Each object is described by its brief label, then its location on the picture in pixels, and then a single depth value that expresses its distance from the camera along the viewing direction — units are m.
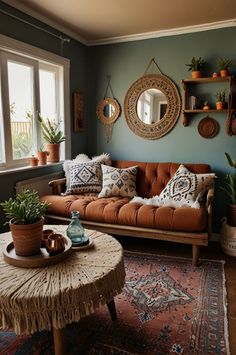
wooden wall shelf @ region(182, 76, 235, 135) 3.00
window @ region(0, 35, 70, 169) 2.65
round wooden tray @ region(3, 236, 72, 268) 1.40
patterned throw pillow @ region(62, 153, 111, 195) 3.20
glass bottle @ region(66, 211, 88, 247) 1.69
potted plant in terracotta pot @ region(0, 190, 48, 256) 1.42
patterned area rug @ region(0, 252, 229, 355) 1.59
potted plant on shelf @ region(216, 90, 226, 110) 3.04
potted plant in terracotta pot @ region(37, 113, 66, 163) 3.18
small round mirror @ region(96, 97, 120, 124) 3.68
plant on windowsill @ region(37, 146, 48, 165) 3.07
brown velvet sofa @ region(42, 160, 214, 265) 2.46
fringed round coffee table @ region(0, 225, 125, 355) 1.19
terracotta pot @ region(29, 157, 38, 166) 2.98
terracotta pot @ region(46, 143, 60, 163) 3.20
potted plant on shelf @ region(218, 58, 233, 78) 2.95
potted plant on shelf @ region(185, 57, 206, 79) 3.08
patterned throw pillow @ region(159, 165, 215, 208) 2.74
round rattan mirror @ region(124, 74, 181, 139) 3.35
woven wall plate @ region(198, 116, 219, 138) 3.18
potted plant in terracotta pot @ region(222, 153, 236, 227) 2.84
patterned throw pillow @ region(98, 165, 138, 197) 3.10
